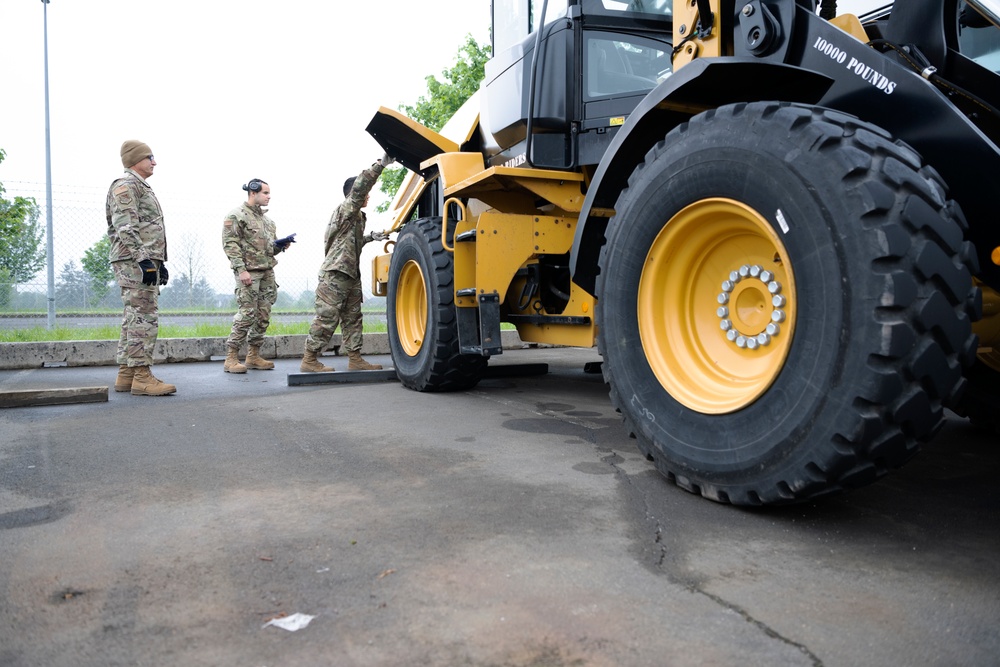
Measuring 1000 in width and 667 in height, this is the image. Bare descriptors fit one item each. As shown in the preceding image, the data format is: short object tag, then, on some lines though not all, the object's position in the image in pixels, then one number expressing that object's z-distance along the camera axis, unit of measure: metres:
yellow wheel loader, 2.00
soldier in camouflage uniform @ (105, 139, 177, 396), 5.82
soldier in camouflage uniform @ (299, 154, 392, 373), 7.00
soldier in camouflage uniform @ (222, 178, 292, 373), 7.58
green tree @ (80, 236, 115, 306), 10.67
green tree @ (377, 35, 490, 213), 18.47
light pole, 10.13
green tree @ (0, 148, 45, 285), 10.74
